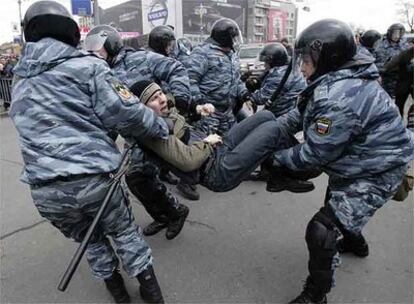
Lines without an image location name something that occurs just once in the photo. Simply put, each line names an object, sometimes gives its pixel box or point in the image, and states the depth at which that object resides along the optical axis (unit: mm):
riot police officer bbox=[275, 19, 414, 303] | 2000
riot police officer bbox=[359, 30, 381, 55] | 7352
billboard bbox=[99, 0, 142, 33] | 53562
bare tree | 44938
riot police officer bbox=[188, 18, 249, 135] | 4164
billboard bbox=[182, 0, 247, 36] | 47281
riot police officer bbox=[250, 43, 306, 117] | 4555
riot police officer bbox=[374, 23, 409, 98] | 7426
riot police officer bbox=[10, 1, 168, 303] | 1863
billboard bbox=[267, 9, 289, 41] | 62344
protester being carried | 2246
